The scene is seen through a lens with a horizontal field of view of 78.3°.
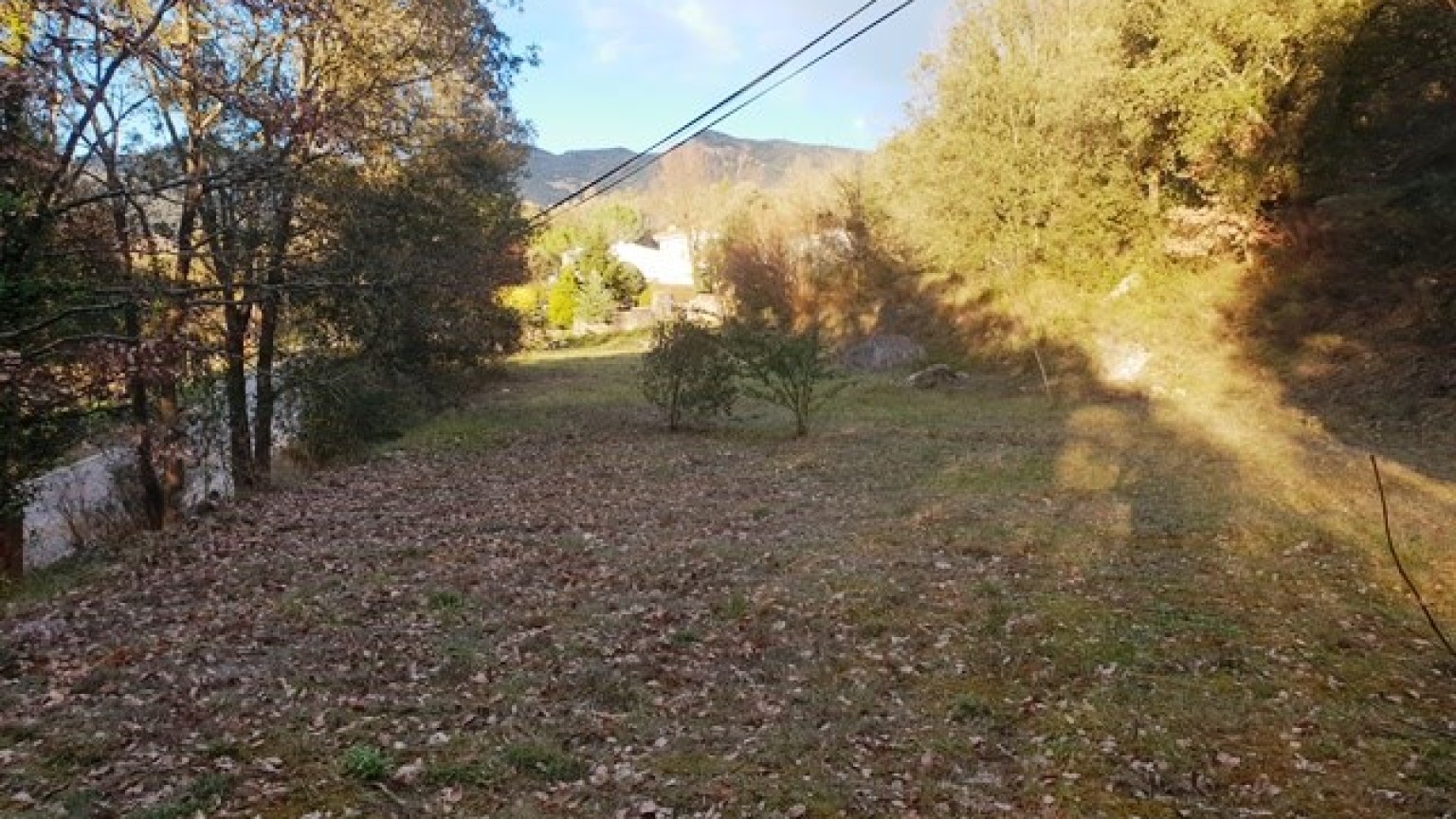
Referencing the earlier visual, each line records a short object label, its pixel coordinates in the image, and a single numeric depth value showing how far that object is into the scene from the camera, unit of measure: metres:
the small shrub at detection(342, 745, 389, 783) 4.70
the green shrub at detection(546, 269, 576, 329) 48.66
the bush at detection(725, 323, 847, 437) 16.41
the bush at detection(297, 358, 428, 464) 14.79
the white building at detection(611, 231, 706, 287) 66.38
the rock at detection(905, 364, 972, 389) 23.45
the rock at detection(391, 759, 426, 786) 4.70
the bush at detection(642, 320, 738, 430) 17.19
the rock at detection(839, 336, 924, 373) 27.47
